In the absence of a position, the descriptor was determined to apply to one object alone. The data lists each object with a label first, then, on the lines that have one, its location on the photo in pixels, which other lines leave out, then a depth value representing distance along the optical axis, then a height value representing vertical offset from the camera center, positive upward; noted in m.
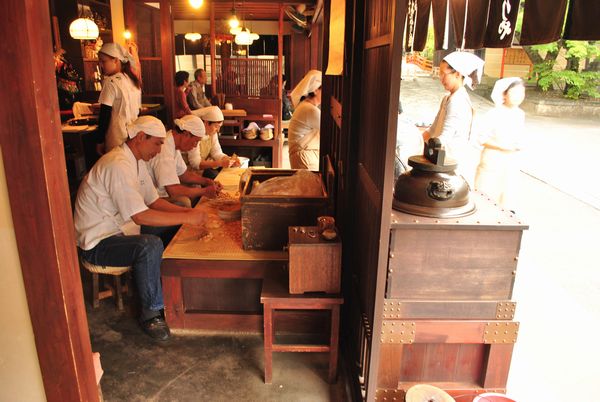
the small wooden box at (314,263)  3.03 -1.22
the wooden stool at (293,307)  3.12 -1.54
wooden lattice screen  11.08 -0.01
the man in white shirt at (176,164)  4.73 -0.91
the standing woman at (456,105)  5.23 -0.27
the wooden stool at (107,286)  3.83 -1.89
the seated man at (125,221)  3.68 -1.19
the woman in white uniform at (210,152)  5.80 -1.06
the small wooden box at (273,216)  3.61 -1.08
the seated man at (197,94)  11.12 -0.42
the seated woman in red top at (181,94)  10.12 -0.40
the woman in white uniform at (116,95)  6.48 -0.30
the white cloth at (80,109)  9.30 -0.71
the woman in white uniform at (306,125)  5.59 -0.57
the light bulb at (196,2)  8.57 +1.37
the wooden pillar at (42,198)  1.41 -0.41
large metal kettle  2.74 -0.65
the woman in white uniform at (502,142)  5.91 -0.77
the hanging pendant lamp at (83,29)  8.95 +0.87
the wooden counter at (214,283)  3.64 -1.66
